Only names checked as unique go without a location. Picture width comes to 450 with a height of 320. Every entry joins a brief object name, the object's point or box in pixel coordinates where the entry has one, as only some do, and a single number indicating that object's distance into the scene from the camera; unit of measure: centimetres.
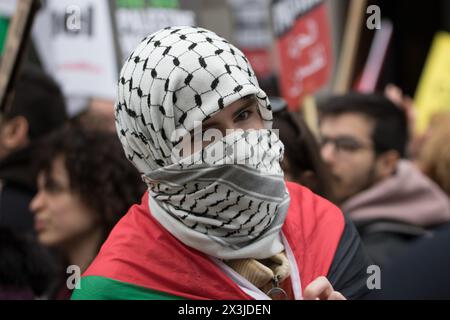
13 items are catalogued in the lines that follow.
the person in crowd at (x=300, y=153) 538
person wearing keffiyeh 347
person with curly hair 585
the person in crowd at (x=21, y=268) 551
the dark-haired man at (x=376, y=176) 683
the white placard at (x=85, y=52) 788
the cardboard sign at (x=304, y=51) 824
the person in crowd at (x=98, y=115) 777
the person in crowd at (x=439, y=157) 707
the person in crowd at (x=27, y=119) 725
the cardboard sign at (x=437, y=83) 1107
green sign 823
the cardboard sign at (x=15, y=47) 555
